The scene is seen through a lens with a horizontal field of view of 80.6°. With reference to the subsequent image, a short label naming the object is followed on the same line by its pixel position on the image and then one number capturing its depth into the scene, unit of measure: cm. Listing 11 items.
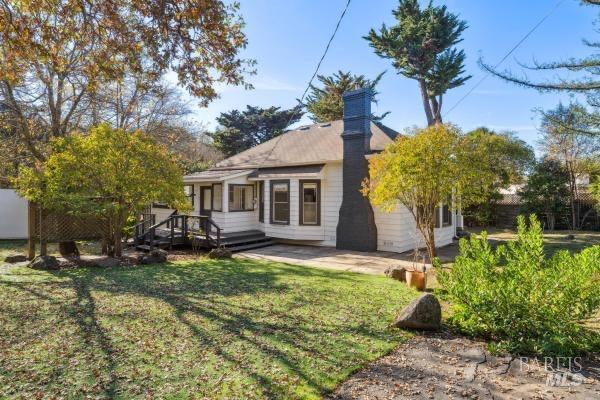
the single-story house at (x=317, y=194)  1242
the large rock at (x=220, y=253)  1066
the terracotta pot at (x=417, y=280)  713
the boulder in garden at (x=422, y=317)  461
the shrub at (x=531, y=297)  388
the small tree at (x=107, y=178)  886
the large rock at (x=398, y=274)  802
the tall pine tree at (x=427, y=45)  2025
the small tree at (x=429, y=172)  889
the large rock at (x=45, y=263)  813
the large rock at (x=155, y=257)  950
